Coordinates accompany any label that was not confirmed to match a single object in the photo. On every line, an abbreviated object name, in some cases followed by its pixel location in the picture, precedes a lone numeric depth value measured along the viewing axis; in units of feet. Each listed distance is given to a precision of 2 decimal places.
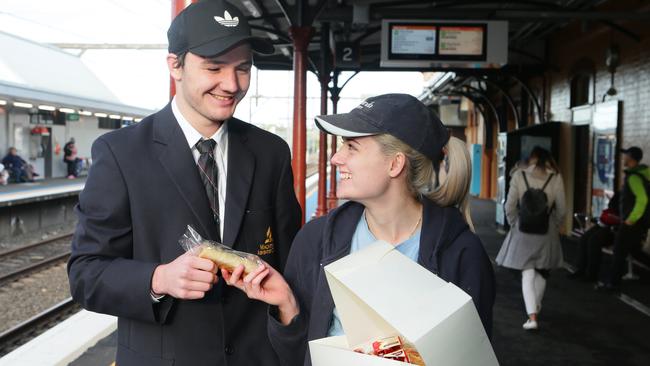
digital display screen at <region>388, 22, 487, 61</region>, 29.14
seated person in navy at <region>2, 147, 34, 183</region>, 63.98
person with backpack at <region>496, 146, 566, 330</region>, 19.95
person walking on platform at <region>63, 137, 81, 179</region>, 78.33
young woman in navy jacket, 5.74
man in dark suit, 5.94
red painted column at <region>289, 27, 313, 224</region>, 26.63
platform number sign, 38.27
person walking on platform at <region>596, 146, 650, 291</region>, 23.54
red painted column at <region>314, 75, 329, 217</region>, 41.42
